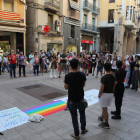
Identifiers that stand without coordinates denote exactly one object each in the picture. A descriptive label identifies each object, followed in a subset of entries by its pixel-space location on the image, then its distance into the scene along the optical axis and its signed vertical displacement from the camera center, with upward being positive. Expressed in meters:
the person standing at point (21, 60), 9.90 -0.42
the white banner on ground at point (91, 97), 5.84 -1.76
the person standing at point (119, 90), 4.29 -0.99
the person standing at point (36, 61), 10.59 -0.50
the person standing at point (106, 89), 3.60 -0.81
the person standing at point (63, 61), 10.42 -0.48
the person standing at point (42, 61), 11.84 -0.56
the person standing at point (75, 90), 3.17 -0.75
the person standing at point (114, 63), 9.19 -0.50
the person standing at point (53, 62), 9.80 -0.52
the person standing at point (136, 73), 7.40 -0.88
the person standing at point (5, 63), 11.66 -0.74
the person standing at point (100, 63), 10.50 -0.58
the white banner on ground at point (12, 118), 4.03 -1.81
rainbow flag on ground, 4.75 -1.80
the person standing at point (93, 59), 11.44 -0.35
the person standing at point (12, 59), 9.38 -0.34
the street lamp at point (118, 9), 29.13 +8.84
